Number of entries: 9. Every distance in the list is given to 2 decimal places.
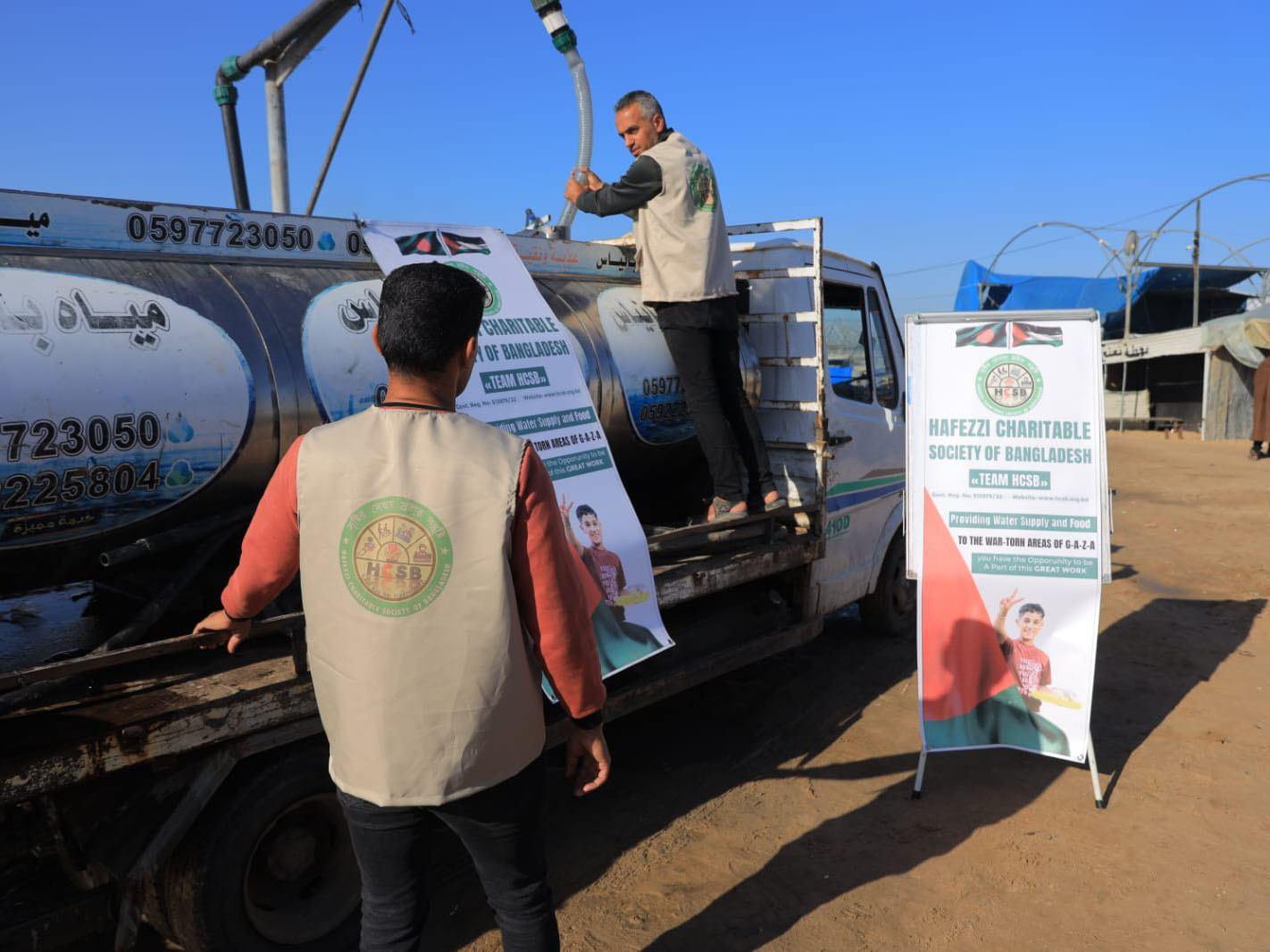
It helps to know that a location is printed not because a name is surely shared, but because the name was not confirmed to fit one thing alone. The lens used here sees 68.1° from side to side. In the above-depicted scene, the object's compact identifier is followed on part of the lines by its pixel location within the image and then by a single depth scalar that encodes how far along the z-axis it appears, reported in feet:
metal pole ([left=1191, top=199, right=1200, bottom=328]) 80.59
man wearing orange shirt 6.13
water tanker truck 8.74
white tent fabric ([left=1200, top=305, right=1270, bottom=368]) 66.85
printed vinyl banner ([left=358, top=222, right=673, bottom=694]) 12.38
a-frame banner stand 14.49
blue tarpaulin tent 91.45
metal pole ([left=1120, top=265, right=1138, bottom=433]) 82.28
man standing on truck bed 15.81
